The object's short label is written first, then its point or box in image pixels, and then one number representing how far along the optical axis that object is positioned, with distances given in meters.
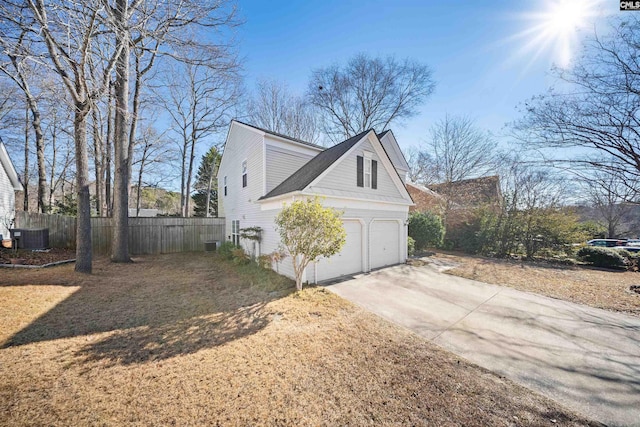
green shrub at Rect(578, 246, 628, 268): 10.68
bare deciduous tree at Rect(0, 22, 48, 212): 5.36
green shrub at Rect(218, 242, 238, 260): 11.86
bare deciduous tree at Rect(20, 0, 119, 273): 5.52
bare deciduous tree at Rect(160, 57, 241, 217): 17.14
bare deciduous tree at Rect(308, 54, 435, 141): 19.38
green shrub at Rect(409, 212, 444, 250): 15.30
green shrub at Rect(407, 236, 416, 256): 13.48
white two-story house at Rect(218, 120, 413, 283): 8.20
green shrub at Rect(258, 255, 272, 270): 8.73
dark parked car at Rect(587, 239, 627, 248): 17.77
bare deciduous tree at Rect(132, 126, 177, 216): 18.13
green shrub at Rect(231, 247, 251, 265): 10.51
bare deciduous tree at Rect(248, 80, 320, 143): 20.64
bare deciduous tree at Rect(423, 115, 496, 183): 17.66
